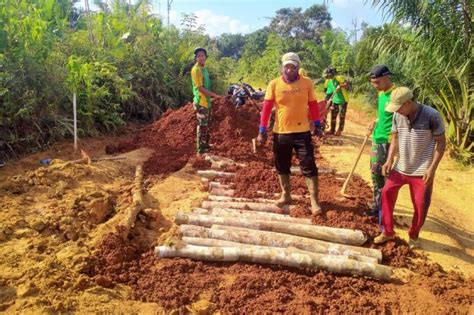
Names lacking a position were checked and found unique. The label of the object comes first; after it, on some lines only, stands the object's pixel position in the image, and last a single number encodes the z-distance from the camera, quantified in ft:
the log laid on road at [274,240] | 14.10
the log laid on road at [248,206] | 17.30
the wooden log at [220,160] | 23.03
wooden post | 23.97
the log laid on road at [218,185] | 19.92
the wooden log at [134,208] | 15.17
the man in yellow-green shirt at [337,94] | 31.27
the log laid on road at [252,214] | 16.19
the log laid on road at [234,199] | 18.22
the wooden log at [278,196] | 18.30
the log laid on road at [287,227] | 14.80
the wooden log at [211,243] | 14.08
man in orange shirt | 15.64
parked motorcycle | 33.06
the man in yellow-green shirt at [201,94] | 22.15
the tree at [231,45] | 195.42
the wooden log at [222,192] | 19.19
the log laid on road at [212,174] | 21.34
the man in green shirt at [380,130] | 14.82
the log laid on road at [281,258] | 13.01
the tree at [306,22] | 121.70
